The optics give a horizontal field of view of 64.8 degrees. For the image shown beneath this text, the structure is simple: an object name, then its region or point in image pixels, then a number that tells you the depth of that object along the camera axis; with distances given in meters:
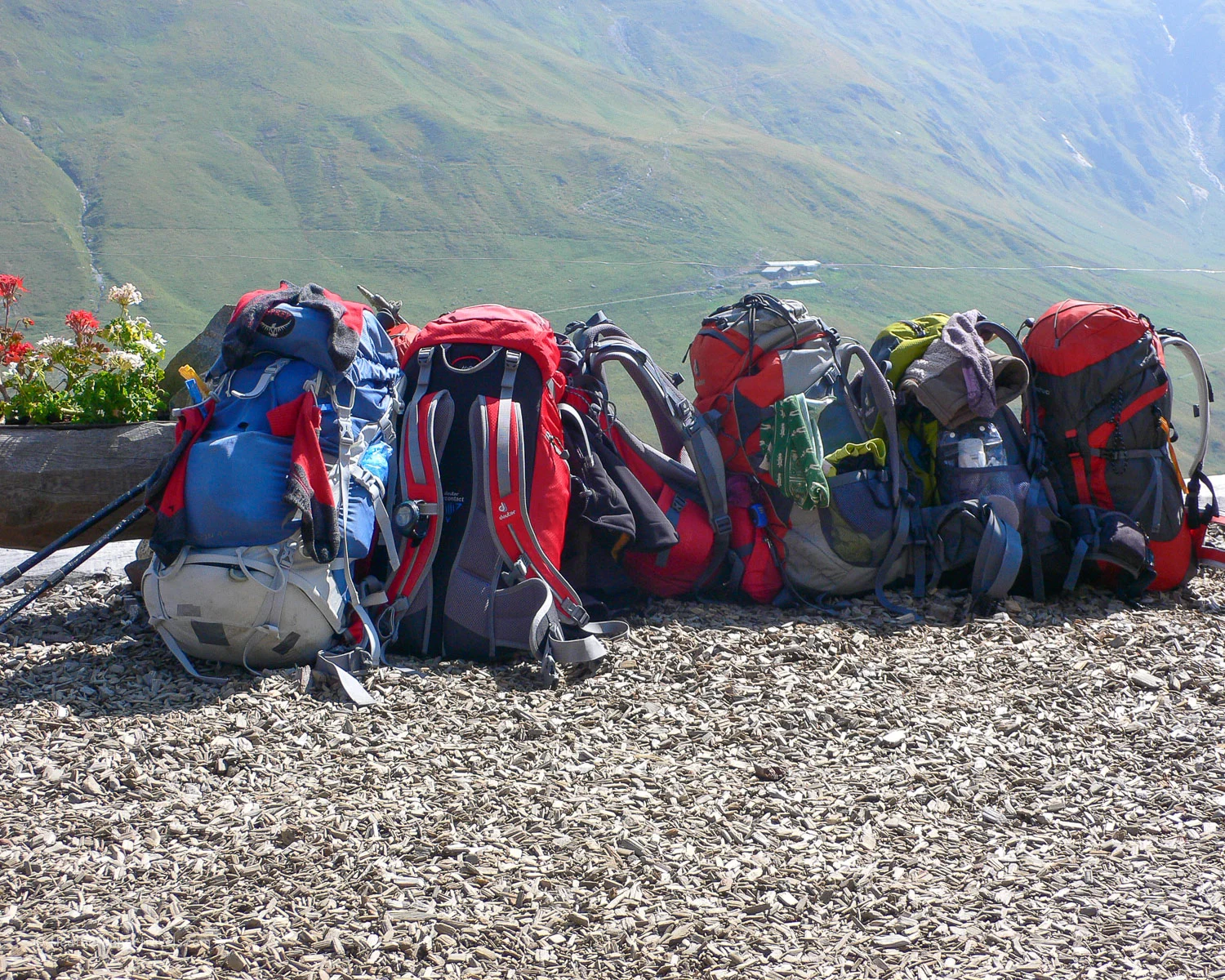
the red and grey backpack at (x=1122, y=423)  4.81
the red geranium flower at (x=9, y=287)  6.24
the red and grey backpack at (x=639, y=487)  4.41
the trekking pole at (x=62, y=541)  3.88
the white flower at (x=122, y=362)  5.60
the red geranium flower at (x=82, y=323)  5.94
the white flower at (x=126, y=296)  6.19
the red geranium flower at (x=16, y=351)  5.85
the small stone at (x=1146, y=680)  3.92
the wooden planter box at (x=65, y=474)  5.33
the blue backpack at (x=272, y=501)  3.66
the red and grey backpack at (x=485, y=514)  3.96
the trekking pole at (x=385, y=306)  5.03
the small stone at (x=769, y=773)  3.23
